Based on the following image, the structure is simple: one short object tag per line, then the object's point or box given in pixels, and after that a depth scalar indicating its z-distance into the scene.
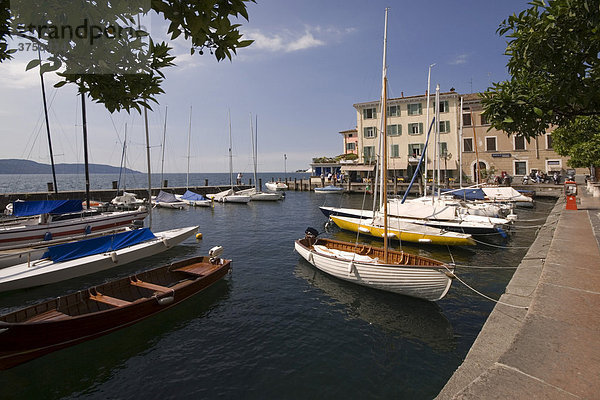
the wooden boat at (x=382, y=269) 10.48
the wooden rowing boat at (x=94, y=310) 7.62
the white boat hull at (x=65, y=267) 12.20
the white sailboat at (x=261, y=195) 46.44
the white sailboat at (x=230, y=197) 44.66
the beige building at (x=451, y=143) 44.56
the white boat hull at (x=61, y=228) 17.91
